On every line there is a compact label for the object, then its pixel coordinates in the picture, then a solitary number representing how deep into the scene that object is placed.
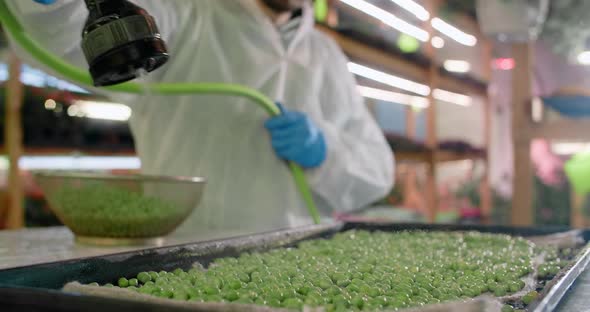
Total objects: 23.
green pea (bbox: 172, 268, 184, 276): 0.98
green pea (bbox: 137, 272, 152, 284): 0.91
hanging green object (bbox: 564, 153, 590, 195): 4.20
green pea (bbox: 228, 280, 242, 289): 0.86
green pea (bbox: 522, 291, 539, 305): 0.81
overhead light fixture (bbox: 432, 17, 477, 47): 4.75
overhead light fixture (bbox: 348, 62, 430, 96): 3.64
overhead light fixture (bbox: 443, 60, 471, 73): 6.56
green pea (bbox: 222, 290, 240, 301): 0.78
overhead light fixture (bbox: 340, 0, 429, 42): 3.34
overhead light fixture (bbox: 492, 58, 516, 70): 6.63
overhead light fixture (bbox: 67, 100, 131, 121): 2.60
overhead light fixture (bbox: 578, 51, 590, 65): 4.06
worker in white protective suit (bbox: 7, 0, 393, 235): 1.83
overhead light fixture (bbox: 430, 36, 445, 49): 4.41
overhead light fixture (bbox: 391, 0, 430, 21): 3.78
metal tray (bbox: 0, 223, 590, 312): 0.58
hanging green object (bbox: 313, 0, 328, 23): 3.03
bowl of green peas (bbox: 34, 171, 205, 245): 1.26
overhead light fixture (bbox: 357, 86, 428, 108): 4.45
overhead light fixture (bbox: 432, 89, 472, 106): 6.63
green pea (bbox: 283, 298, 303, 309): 0.72
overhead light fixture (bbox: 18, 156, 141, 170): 2.69
